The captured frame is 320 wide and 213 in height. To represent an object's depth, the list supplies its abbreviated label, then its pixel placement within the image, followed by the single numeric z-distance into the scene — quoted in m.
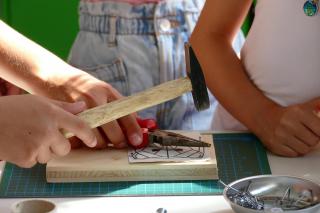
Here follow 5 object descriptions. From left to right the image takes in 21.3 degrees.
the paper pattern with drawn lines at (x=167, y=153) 1.39
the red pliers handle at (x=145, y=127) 1.43
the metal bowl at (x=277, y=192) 1.20
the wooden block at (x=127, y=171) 1.37
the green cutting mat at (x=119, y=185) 1.33
